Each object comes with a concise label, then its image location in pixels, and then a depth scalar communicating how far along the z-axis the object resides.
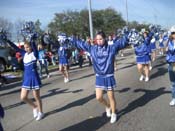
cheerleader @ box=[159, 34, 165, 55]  14.43
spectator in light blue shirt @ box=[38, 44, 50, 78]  10.24
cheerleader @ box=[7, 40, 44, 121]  4.69
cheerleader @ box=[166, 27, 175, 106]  4.92
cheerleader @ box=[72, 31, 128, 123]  4.30
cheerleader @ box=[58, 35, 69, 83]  8.51
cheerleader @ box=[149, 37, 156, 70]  12.12
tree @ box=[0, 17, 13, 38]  22.11
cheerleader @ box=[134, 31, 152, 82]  7.70
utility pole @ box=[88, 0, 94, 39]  18.26
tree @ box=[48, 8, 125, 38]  31.12
